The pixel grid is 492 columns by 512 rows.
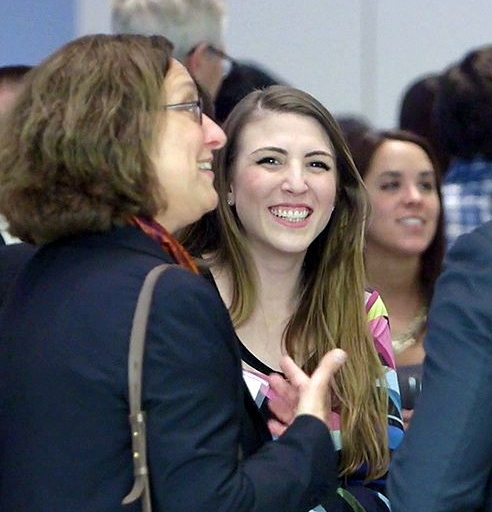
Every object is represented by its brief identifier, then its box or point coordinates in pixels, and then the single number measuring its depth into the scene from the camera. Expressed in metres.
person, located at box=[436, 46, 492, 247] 6.89
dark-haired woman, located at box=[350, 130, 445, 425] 8.08
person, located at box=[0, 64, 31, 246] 8.01
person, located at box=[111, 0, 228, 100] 9.02
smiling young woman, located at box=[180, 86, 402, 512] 5.79
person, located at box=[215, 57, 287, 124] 9.19
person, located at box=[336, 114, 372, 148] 8.31
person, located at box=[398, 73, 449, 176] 9.02
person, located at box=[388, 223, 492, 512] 3.92
